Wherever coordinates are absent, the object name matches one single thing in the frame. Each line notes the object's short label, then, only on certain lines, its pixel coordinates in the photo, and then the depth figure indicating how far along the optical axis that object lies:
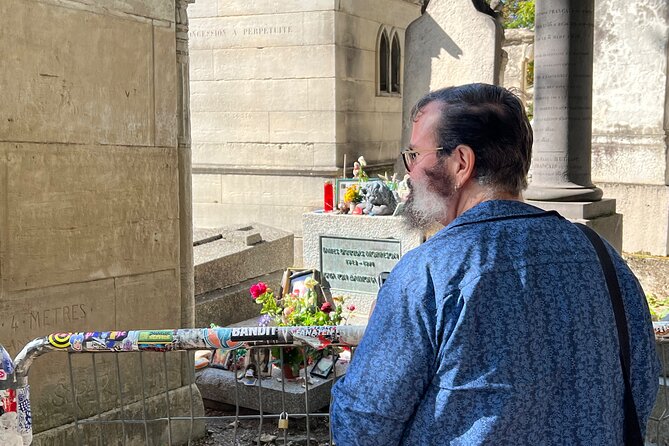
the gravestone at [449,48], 10.92
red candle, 9.66
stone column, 7.73
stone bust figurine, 9.00
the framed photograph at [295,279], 6.91
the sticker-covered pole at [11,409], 2.70
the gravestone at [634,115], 9.88
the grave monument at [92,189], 3.99
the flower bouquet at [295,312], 5.63
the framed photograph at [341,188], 9.65
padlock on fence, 3.13
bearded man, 1.56
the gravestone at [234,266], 7.74
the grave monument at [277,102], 12.09
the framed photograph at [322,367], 5.67
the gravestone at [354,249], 8.77
